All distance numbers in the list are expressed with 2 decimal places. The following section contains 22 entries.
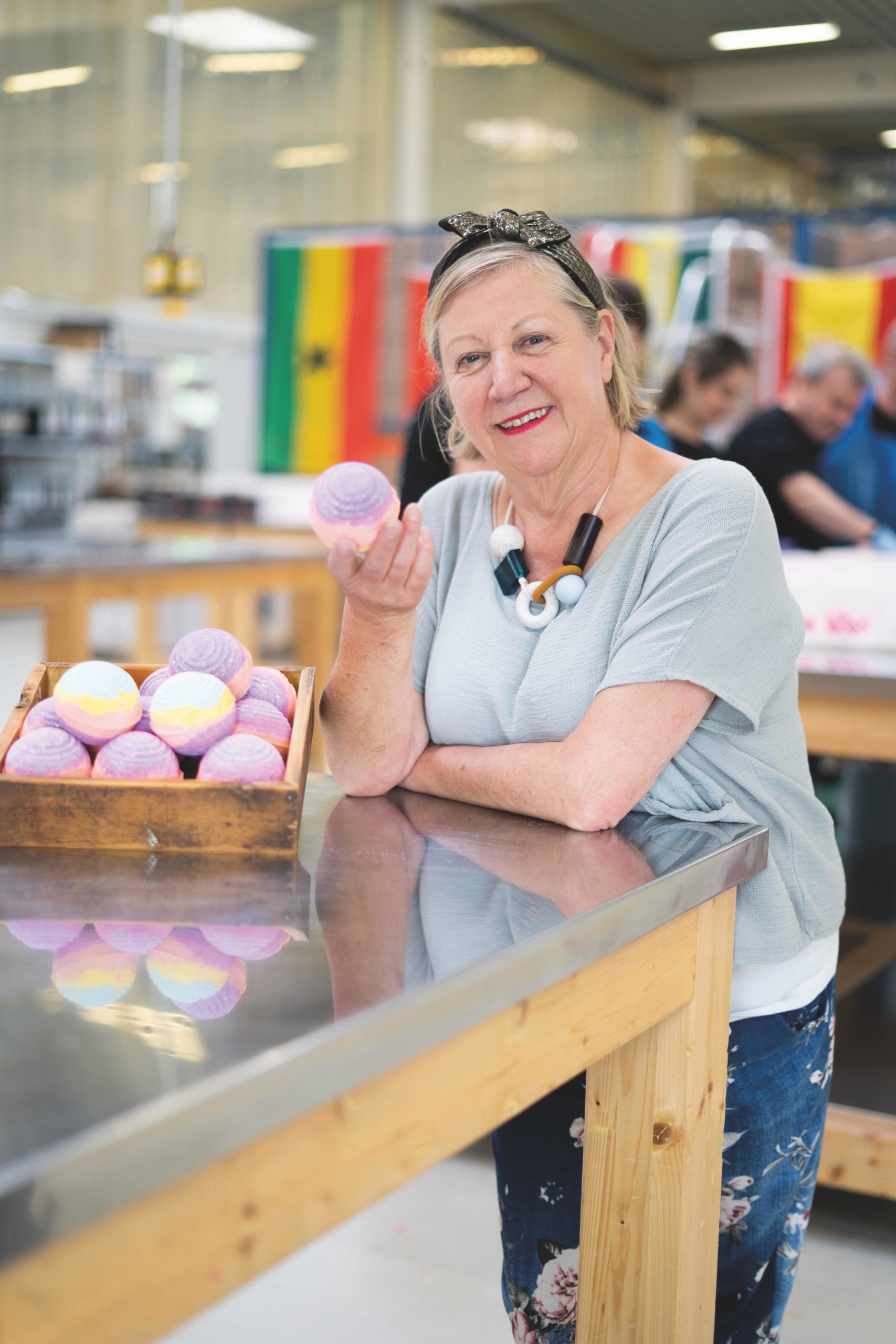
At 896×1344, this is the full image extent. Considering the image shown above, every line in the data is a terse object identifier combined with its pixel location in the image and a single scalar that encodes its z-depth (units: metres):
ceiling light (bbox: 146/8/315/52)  9.07
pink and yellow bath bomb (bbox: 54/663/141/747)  1.09
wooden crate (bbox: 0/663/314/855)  1.07
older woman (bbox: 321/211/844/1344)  1.23
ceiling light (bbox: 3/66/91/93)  8.26
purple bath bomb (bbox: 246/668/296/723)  1.22
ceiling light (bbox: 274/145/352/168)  9.95
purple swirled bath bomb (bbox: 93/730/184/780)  1.08
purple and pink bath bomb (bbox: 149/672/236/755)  1.09
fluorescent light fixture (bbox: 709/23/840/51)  10.58
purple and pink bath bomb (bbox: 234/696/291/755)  1.16
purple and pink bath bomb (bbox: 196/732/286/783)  1.08
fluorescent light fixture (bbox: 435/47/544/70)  10.47
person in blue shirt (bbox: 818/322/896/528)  4.09
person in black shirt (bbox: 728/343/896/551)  4.04
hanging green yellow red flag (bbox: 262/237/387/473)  7.79
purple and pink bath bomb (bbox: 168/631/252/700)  1.17
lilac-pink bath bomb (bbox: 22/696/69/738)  1.13
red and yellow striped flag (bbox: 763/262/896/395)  6.10
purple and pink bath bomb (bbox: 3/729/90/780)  1.08
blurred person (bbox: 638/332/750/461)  3.57
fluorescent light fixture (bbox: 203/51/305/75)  9.44
